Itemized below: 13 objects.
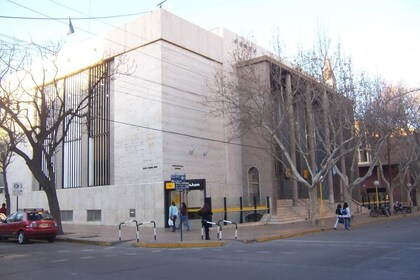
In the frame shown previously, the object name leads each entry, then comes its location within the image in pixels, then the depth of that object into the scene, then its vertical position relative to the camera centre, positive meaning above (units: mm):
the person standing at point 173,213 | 25430 -1145
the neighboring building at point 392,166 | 40856 +2828
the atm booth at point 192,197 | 27406 -239
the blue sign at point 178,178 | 19177 +691
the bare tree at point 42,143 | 23469 +3068
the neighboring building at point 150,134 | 31094 +4672
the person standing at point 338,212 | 25827 -1399
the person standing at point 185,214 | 25109 -1166
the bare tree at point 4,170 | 33556 +2180
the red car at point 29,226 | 20656 -1307
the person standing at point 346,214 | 25578 -1490
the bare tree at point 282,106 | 27016 +5415
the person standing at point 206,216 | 19688 -1049
